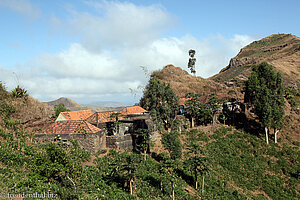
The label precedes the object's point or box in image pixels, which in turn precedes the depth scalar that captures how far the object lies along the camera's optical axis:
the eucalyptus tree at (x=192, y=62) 72.56
